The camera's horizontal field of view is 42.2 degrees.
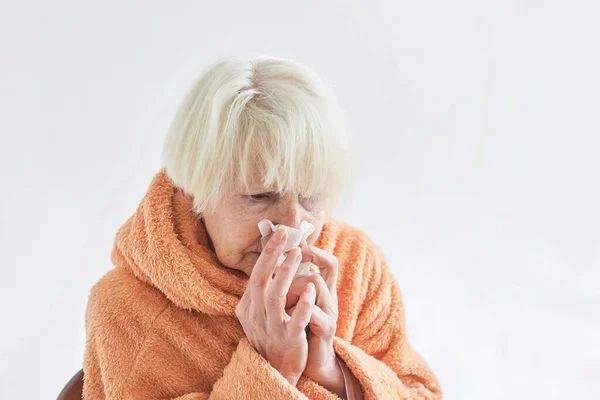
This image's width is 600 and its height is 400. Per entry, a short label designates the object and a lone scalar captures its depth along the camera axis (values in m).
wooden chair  1.28
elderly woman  1.17
